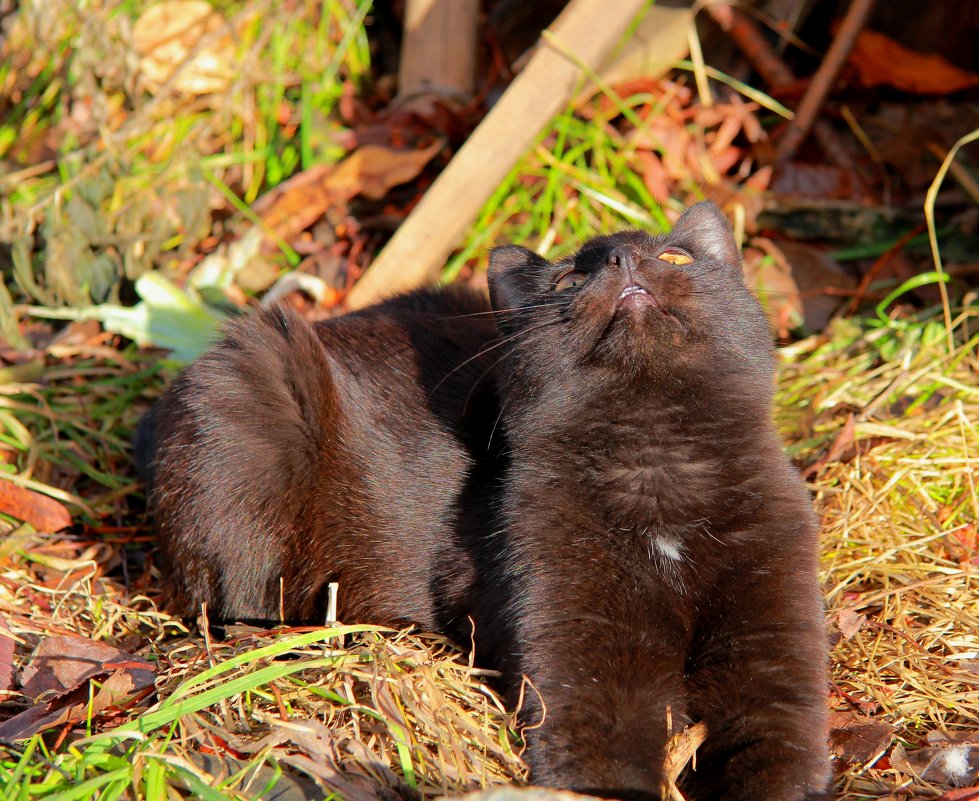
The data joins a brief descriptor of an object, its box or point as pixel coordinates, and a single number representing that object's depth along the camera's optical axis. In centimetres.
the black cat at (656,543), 217
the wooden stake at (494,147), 431
